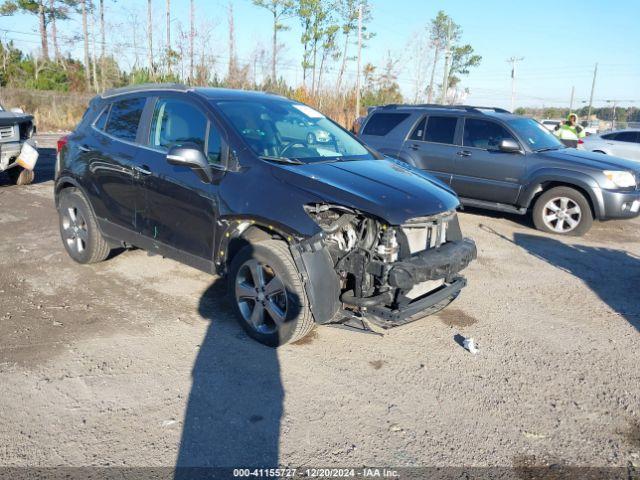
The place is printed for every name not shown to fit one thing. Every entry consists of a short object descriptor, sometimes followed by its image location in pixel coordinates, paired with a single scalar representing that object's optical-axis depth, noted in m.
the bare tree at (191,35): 32.49
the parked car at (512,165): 7.64
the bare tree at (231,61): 31.76
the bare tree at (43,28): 36.38
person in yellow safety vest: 12.62
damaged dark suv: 3.60
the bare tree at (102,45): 35.19
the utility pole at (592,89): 59.42
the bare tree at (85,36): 36.28
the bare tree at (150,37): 33.46
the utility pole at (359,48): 28.28
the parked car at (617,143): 13.87
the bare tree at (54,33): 37.28
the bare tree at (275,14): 35.81
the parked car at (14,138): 9.41
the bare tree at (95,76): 33.84
